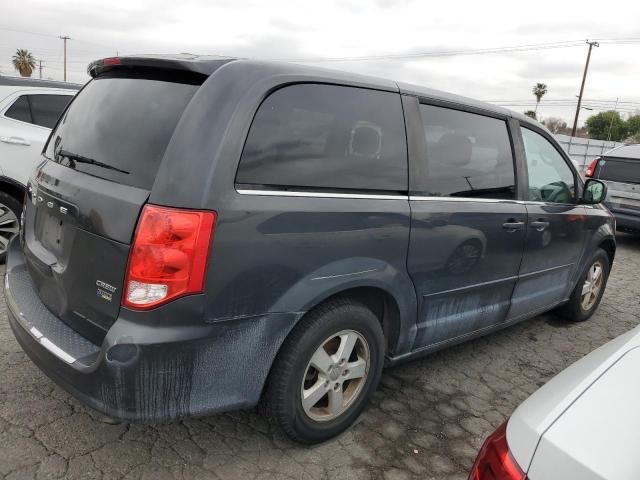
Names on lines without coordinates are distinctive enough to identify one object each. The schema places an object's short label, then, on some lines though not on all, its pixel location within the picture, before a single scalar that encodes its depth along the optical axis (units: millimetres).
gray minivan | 1948
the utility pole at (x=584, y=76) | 38969
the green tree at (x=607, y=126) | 56750
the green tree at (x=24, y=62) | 65438
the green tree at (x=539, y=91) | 62294
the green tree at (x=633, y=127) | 58969
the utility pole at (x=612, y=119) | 55625
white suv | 4770
